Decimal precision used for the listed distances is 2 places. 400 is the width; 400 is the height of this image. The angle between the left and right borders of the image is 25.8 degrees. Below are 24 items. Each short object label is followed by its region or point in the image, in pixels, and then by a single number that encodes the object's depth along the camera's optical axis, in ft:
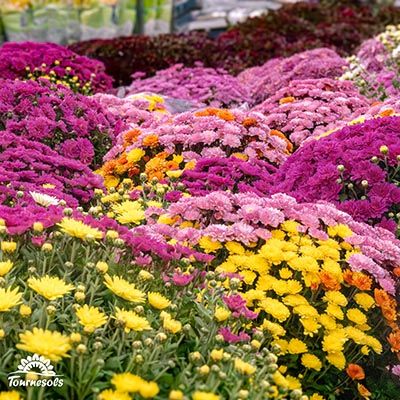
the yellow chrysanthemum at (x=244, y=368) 7.34
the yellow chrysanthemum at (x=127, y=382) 6.66
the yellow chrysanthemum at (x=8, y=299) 7.28
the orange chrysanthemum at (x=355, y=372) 9.89
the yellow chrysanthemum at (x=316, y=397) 10.03
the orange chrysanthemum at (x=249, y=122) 17.01
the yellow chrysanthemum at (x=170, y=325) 7.80
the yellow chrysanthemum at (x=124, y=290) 7.91
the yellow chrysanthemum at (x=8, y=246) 8.22
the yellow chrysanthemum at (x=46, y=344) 6.68
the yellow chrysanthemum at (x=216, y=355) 7.41
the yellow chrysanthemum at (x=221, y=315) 8.23
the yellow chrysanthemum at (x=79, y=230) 8.48
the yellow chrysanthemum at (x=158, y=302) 8.20
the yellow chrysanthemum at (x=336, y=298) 10.28
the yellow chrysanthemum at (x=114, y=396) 6.71
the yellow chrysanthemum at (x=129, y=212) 11.14
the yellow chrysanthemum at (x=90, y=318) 7.34
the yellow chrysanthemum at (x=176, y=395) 6.68
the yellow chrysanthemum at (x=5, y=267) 7.84
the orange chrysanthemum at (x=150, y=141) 16.14
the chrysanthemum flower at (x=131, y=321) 7.50
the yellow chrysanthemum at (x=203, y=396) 6.87
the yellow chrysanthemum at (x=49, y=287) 7.46
